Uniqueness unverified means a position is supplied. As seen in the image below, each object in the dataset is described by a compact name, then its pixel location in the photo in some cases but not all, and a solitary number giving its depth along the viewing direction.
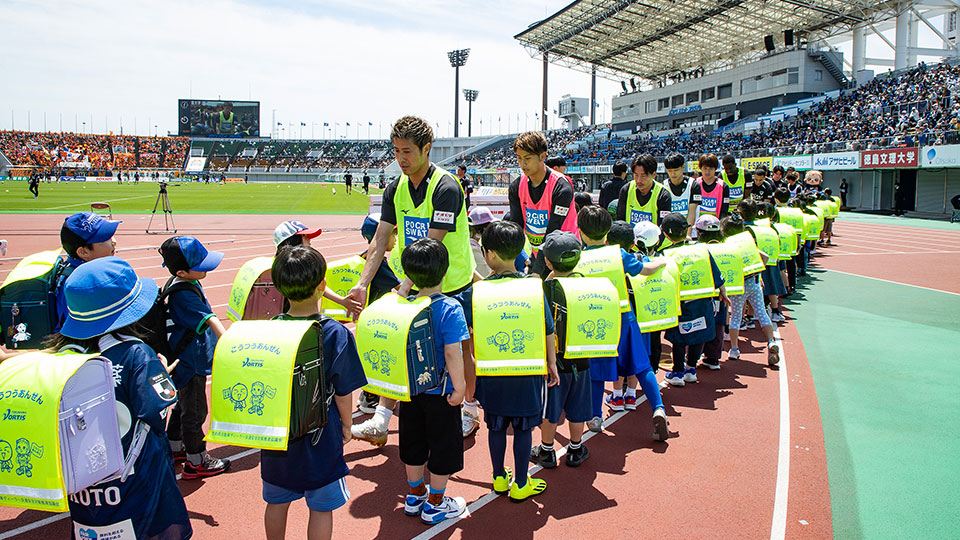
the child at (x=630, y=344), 4.69
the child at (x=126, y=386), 2.37
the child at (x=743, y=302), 6.65
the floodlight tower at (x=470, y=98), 104.12
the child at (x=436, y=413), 3.20
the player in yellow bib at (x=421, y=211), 3.81
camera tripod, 19.59
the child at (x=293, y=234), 4.39
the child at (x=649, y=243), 5.50
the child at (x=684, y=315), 5.81
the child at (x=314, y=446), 2.68
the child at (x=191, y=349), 3.70
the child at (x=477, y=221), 5.59
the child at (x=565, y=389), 3.94
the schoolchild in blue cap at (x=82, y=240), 4.00
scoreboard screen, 110.25
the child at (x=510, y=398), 3.54
